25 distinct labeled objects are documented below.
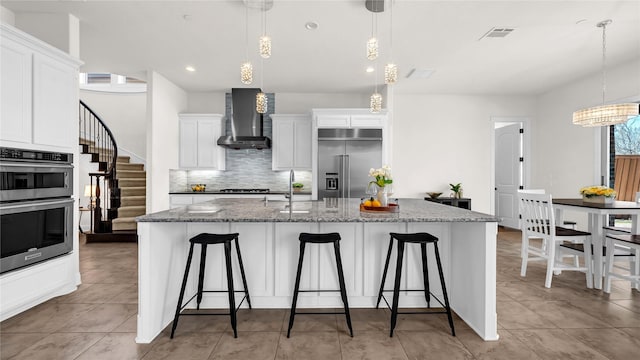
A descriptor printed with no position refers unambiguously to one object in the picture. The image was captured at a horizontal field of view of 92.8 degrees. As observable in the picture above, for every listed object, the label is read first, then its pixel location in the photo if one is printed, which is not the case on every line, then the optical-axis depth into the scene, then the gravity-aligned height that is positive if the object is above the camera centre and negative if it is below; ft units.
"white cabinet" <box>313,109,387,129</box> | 17.84 +3.52
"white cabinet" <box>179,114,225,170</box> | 19.19 +2.37
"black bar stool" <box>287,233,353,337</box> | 7.29 -1.86
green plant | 19.67 -0.61
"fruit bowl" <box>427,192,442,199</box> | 19.40 -1.05
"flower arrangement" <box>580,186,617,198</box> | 10.79 -0.46
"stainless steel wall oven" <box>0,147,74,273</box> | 7.85 -0.82
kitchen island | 8.23 -2.31
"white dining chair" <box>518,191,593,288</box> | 10.54 -2.01
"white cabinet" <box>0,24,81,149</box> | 7.88 +2.42
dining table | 9.86 -1.37
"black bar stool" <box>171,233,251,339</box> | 7.27 -1.98
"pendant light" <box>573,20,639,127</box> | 11.35 +2.55
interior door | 20.90 +0.50
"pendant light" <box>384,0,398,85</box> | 8.39 +2.91
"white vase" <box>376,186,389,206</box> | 8.64 -0.53
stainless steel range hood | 18.40 +3.74
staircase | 17.74 -0.53
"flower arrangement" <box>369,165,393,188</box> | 8.82 +0.07
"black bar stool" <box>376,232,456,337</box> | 7.33 -2.01
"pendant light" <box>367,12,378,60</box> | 8.01 +3.47
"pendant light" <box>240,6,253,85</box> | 8.29 +2.90
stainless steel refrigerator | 17.42 +1.11
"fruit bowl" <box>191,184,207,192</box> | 19.39 -0.61
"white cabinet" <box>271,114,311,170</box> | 19.07 +2.38
